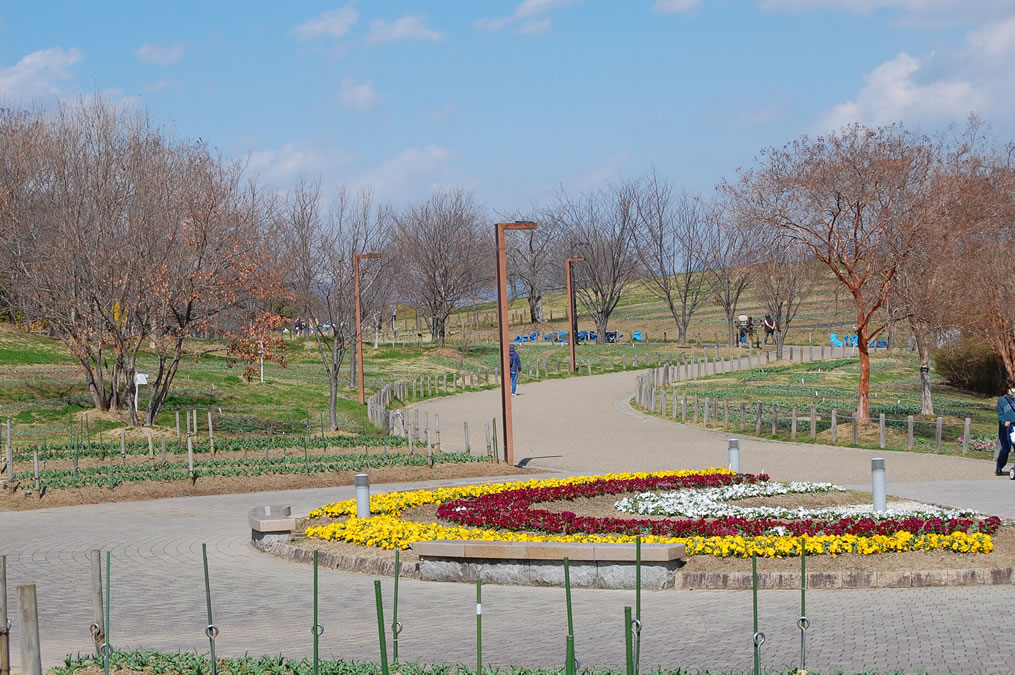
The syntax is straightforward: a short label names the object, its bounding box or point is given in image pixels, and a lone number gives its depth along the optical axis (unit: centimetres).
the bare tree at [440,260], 6900
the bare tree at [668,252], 7081
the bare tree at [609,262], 7719
